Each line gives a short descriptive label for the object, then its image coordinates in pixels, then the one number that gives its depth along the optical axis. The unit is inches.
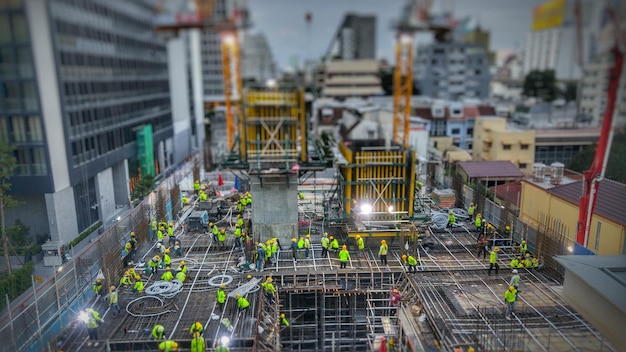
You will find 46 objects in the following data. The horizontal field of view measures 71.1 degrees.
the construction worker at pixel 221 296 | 651.9
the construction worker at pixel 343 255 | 756.6
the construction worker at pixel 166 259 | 764.6
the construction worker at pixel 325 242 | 802.8
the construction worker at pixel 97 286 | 672.4
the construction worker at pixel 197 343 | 543.2
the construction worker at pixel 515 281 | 667.4
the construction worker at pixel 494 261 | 740.0
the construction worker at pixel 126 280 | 708.0
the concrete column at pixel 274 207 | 836.6
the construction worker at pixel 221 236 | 853.2
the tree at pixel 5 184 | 820.6
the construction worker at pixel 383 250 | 767.7
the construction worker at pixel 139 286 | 689.0
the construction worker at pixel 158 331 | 570.6
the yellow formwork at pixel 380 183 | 872.3
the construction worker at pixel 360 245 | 807.7
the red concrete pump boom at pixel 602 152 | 429.4
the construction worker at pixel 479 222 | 904.9
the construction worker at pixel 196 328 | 545.3
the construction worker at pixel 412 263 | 746.2
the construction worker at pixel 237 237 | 848.9
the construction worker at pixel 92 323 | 581.7
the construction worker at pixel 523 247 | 788.6
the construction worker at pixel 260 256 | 774.5
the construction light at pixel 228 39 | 2025.6
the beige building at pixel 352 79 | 3159.5
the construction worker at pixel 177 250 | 843.4
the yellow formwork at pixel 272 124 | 844.0
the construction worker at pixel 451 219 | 941.2
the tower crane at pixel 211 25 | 1249.0
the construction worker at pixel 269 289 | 682.2
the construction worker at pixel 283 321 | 666.8
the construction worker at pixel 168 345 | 536.7
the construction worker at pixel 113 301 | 644.1
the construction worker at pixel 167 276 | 724.0
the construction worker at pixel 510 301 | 619.2
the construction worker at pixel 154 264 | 762.2
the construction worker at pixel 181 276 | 714.0
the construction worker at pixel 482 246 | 816.9
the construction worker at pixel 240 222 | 885.1
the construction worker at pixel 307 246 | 811.5
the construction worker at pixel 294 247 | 810.6
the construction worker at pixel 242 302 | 635.5
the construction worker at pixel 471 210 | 1021.7
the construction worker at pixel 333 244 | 808.3
